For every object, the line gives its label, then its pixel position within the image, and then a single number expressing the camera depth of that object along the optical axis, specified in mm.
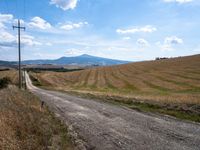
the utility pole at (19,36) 27146
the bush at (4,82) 31457
